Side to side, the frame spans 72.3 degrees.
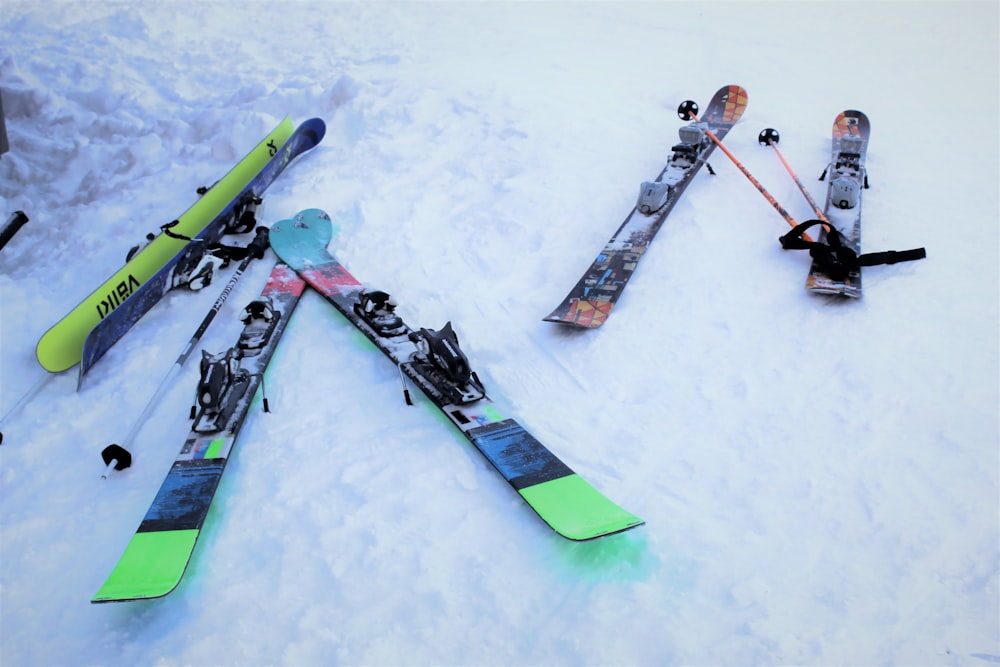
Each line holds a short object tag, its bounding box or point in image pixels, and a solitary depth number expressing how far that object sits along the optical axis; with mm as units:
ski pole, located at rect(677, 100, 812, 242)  4496
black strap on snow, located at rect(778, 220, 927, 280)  4035
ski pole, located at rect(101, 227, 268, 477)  3211
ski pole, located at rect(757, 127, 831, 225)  4992
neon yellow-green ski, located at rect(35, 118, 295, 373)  3906
